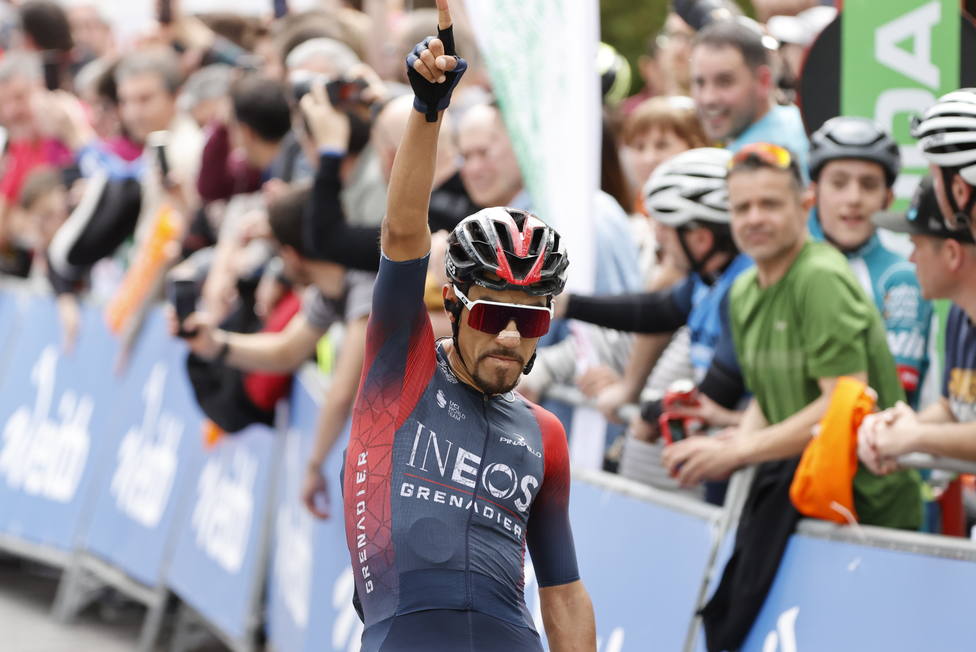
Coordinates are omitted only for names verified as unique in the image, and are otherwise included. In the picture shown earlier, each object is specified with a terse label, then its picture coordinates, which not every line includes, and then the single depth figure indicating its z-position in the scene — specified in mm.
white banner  13562
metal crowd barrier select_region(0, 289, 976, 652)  9242
